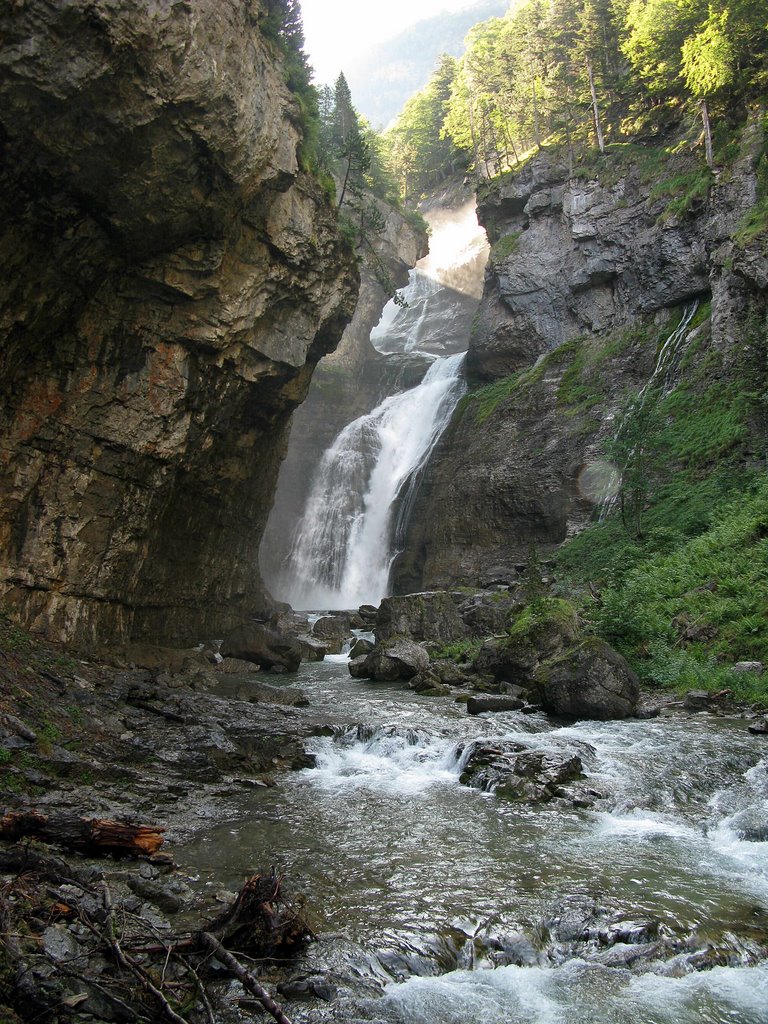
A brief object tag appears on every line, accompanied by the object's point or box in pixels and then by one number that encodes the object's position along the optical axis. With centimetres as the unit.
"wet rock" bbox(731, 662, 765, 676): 1337
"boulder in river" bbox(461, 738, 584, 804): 919
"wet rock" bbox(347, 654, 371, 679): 1903
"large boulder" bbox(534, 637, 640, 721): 1291
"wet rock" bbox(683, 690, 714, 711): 1283
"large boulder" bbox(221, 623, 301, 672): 2097
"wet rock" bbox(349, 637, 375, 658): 2261
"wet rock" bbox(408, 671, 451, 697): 1586
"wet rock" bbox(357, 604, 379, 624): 2923
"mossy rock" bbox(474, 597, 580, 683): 1562
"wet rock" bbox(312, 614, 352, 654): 2545
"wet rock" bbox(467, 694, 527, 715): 1360
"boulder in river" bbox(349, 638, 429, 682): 1845
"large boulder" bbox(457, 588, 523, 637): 2130
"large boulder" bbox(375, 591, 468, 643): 2183
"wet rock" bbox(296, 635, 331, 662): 2356
